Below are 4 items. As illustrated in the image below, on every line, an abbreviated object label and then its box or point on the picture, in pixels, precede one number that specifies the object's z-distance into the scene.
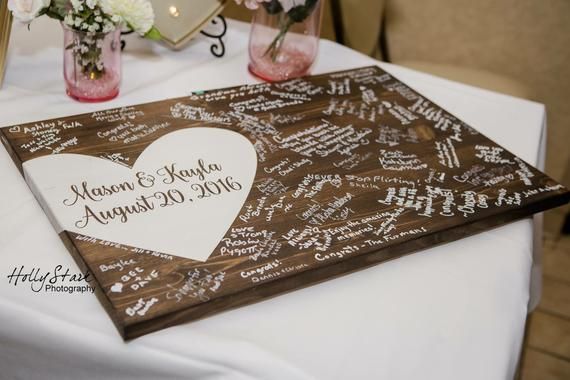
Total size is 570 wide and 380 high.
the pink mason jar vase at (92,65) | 1.05
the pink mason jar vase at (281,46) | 1.24
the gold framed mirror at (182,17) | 1.25
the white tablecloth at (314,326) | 0.69
